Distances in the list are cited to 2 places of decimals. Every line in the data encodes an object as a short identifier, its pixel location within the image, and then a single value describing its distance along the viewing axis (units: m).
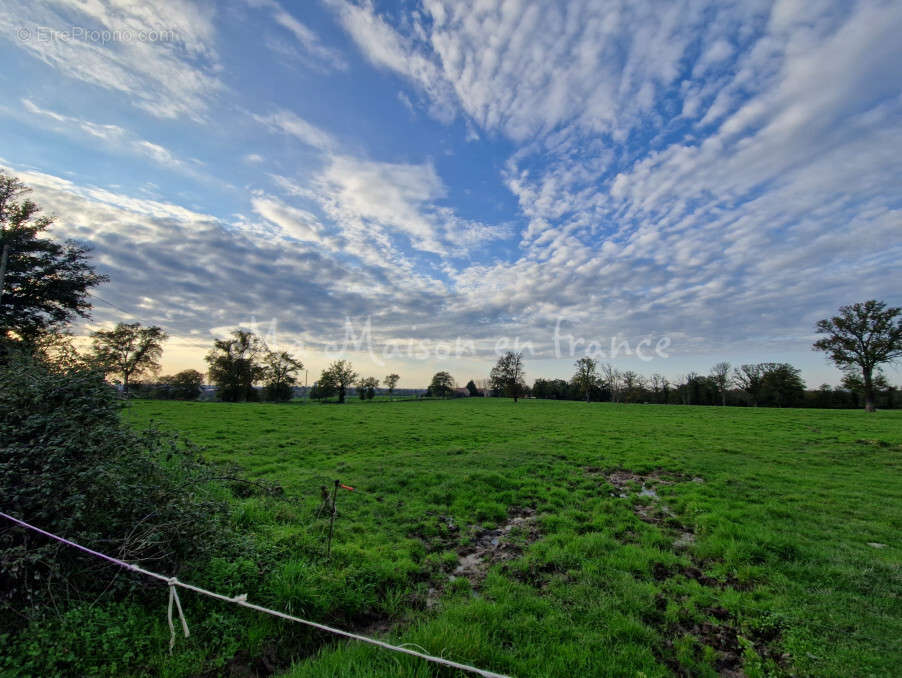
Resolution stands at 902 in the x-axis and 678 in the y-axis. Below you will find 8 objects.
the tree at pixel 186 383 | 53.62
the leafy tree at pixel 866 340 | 30.83
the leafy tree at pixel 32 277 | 21.33
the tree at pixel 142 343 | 39.70
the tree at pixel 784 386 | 53.81
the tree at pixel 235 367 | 53.12
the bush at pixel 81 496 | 3.34
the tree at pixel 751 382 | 57.41
